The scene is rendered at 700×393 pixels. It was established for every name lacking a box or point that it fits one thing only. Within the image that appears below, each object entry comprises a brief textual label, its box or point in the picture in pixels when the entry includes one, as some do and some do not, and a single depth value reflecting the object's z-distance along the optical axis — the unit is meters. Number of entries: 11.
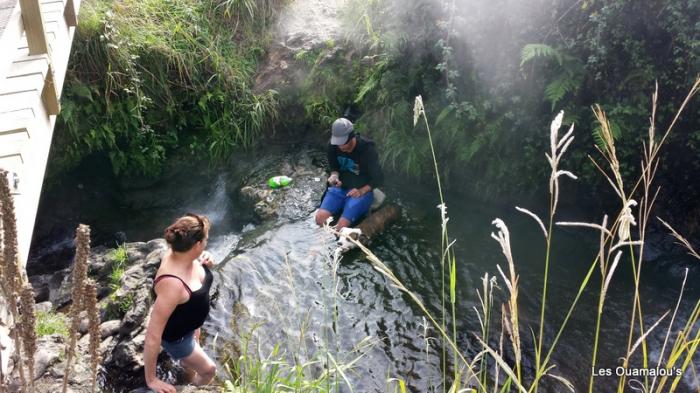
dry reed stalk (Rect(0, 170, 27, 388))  1.33
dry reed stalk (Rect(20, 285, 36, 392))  1.35
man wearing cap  6.86
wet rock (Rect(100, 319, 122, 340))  5.14
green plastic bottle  7.96
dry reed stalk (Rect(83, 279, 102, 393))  1.40
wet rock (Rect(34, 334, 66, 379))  4.51
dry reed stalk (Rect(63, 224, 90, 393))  1.38
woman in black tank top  3.84
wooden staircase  3.45
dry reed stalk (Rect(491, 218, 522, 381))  1.75
